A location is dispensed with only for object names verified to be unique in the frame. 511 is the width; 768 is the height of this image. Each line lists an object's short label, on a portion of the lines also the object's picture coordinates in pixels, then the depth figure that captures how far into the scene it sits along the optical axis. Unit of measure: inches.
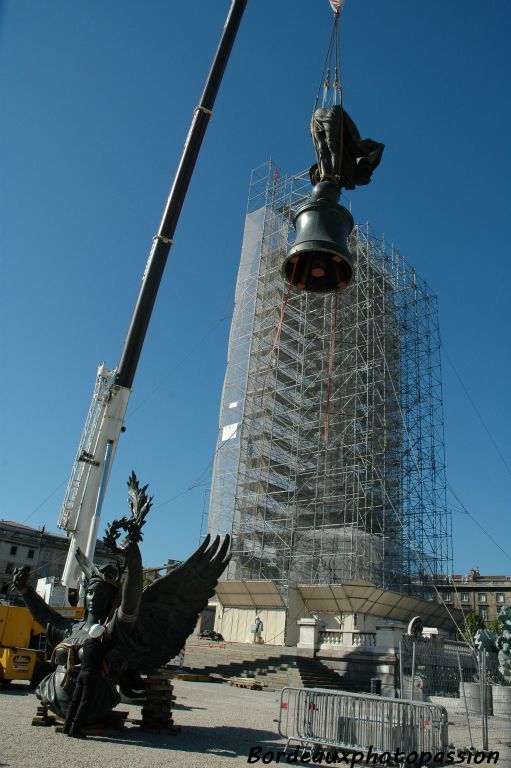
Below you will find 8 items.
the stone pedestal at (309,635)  844.6
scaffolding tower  1240.2
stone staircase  755.4
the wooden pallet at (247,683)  751.1
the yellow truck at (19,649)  510.3
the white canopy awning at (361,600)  1099.9
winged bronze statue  308.8
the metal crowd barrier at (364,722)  283.7
